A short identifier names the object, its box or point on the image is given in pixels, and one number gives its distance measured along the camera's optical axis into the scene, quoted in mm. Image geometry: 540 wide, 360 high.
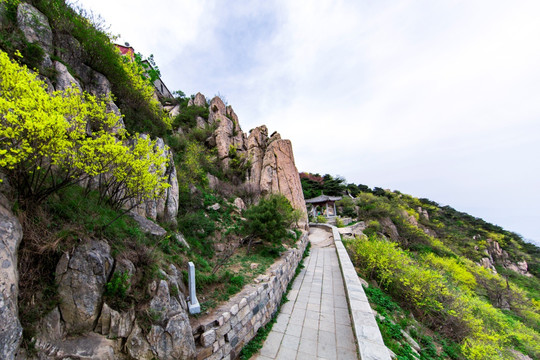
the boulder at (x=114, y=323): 2564
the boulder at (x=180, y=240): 5436
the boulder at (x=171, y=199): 6266
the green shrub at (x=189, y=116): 17734
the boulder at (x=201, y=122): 18222
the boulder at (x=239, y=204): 10500
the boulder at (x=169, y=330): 2773
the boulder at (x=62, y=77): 4668
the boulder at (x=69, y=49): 5524
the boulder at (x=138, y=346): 2625
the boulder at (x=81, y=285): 2432
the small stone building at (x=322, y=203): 23581
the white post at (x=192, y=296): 3445
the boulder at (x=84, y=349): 2160
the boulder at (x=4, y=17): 4289
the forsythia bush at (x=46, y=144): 2383
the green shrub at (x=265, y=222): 7184
